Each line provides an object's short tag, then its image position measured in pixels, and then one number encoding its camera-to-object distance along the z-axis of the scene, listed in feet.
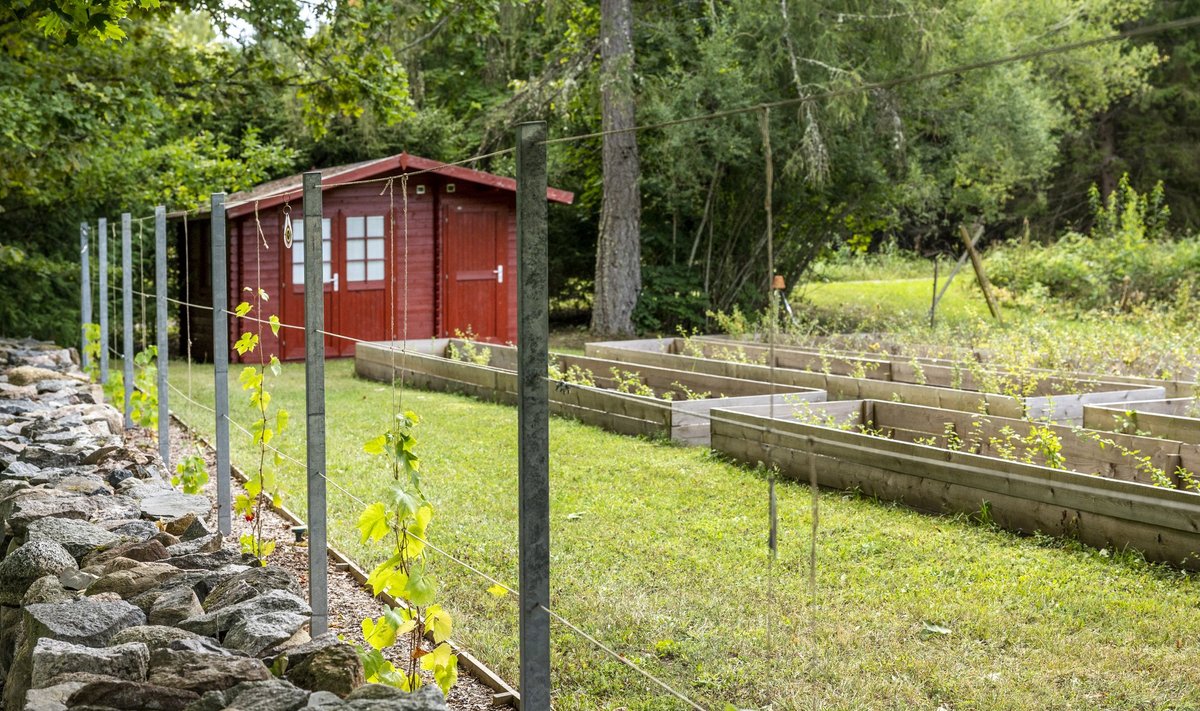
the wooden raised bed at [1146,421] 24.57
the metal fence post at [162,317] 25.72
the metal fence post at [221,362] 20.17
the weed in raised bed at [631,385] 36.58
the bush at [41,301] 50.96
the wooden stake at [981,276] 65.67
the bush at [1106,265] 67.10
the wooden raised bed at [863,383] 28.53
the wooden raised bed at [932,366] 31.53
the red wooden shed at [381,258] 56.39
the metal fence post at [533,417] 10.32
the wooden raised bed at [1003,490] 18.83
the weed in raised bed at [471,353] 44.75
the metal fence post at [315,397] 15.23
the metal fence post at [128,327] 29.99
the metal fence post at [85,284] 43.93
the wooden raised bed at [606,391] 30.71
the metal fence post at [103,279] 36.29
